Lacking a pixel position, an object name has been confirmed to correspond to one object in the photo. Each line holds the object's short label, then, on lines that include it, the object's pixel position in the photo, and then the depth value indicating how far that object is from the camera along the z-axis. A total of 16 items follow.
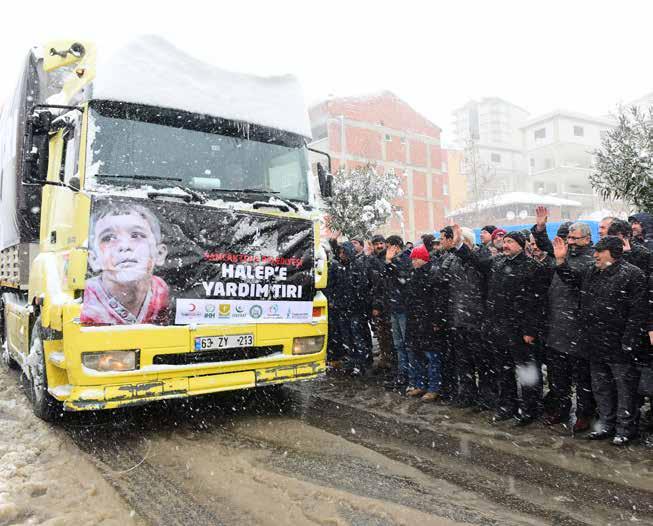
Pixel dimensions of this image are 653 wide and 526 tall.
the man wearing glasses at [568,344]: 4.71
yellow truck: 4.27
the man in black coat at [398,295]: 6.53
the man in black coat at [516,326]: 4.95
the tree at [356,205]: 20.09
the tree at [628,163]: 7.83
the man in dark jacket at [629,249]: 4.61
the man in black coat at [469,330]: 5.46
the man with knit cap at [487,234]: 6.90
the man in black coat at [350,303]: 7.49
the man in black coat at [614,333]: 4.25
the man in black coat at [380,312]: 7.21
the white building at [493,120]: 84.19
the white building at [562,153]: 51.72
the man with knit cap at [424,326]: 5.89
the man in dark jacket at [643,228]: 5.30
